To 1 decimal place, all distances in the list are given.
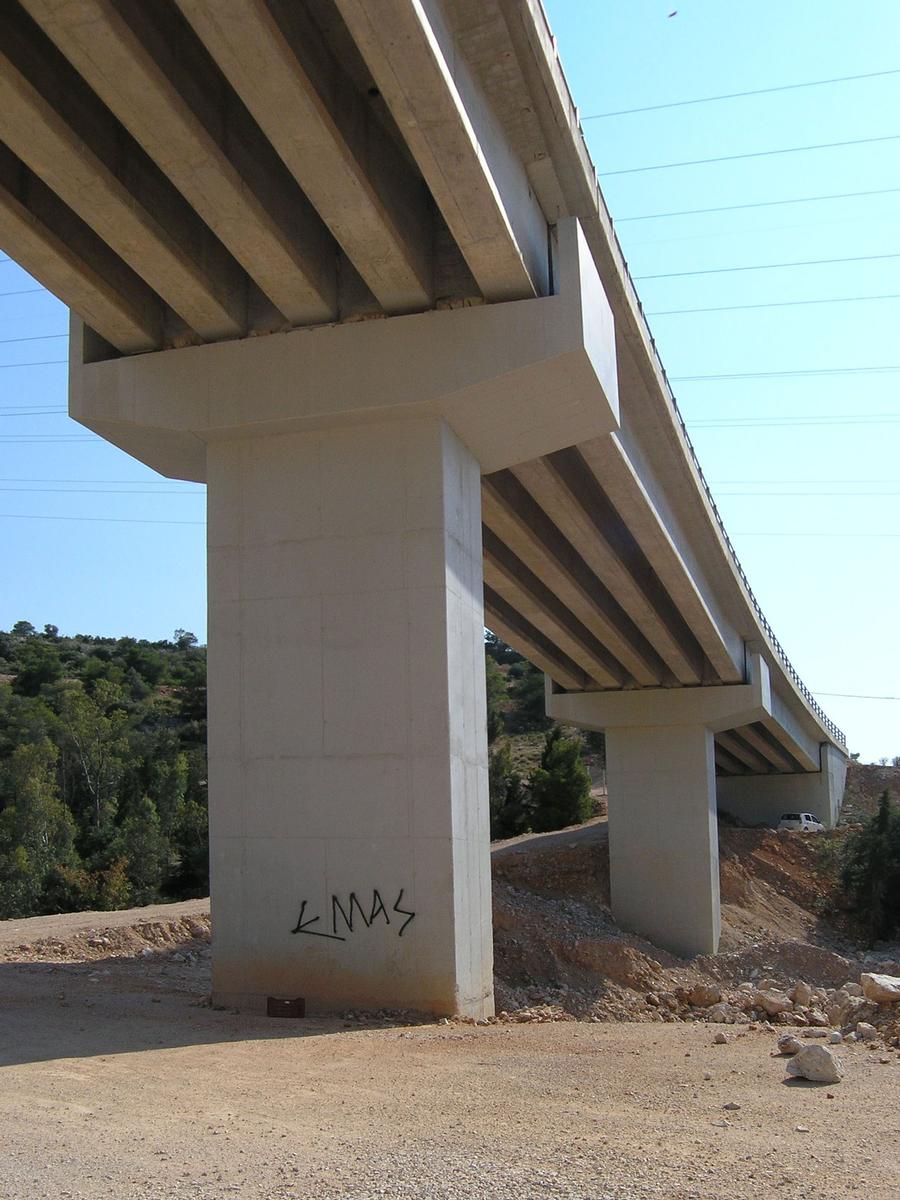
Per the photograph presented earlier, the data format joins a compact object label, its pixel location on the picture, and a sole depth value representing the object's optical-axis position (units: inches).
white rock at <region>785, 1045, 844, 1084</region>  344.8
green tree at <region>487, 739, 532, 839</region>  2262.6
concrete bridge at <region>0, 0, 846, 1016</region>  441.4
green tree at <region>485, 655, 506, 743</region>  3122.5
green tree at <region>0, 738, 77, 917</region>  1595.7
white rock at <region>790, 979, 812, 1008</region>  593.3
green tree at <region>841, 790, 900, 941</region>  1599.4
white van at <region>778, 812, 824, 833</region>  2075.5
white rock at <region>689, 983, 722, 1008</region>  685.3
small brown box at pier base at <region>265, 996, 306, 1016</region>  500.7
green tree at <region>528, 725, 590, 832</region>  2212.1
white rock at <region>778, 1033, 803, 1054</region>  391.2
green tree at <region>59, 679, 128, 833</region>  1980.8
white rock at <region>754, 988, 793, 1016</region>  575.8
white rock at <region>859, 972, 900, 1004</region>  483.5
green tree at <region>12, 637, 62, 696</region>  3174.2
